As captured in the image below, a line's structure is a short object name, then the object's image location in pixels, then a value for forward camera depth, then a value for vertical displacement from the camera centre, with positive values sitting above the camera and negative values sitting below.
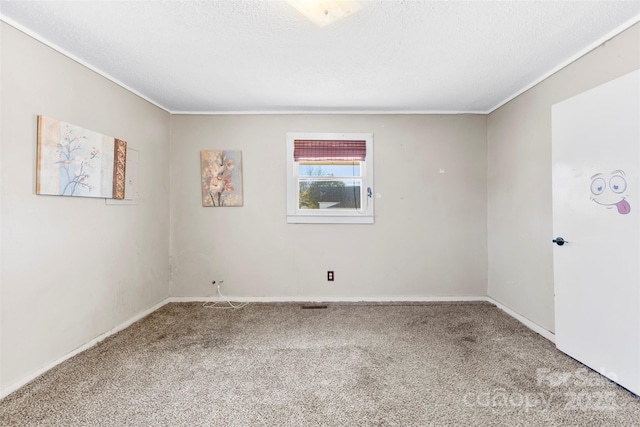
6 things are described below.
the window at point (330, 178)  3.67 +0.48
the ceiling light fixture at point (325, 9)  1.68 +1.23
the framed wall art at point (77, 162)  2.08 +0.44
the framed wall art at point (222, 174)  3.67 +0.53
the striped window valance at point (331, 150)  3.67 +0.83
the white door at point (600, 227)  1.85 -0.08
